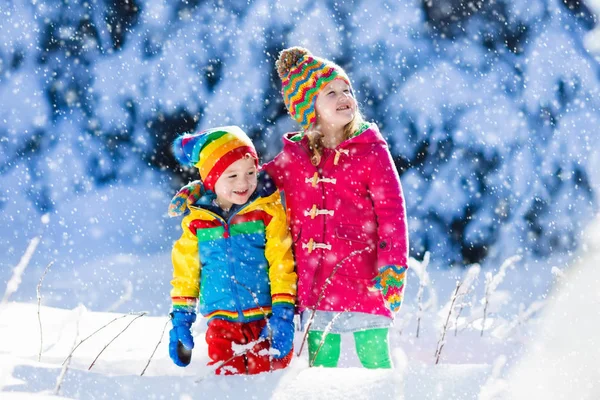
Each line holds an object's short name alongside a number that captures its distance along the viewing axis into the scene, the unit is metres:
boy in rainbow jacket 5.91
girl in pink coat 6.00
